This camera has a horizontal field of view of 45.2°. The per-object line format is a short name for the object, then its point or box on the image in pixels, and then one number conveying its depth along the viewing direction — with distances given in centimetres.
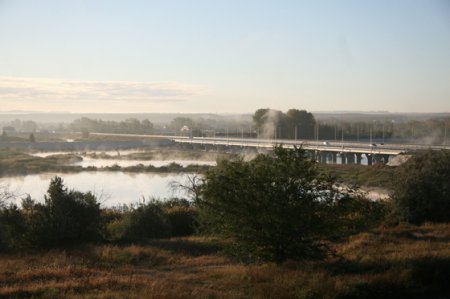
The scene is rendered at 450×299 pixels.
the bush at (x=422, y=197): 2436
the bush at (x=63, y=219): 1838
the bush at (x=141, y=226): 2097
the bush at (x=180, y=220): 2492
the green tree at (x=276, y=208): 1315
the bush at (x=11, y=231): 1831
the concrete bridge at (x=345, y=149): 6288
